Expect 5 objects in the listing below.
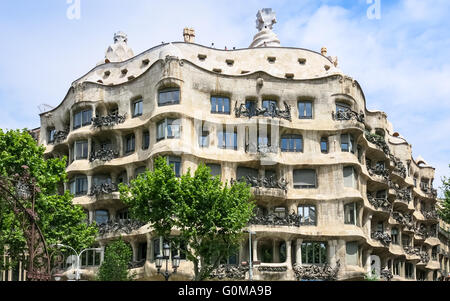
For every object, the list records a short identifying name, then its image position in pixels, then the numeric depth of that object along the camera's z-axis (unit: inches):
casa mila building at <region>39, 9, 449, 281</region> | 2057.1
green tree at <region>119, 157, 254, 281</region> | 1647.4
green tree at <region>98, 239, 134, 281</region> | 1867.6
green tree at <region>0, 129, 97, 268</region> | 1776.6
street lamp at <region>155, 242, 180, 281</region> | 1455.6
